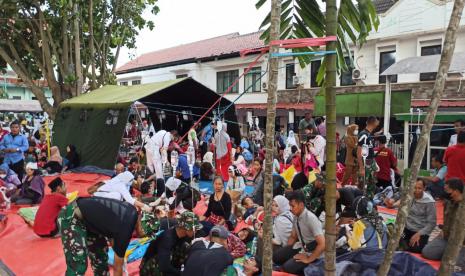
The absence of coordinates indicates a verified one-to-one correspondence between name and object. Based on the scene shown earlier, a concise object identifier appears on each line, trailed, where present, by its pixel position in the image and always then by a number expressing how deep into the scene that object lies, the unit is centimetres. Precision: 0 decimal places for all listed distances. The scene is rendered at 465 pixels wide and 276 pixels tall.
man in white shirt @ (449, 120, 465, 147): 753
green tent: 1123
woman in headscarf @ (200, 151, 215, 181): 1001
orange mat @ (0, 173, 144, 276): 496
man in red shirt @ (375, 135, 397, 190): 773
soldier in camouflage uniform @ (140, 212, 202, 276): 383
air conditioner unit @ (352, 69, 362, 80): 1490
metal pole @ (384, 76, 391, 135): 894
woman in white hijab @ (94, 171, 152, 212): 464
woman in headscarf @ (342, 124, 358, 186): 732
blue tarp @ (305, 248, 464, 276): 410
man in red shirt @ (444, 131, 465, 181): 628
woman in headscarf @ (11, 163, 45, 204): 786
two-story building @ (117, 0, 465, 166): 1255
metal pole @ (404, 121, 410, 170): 880
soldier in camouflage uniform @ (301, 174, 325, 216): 558
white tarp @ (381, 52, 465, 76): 891
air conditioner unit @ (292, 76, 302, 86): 1730
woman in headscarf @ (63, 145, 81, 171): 1191
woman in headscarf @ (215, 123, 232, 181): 922
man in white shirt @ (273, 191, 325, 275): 436
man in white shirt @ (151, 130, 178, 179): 793
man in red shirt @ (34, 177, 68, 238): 535
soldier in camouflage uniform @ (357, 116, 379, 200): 693
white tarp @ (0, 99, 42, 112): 2133
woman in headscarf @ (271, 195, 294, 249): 500
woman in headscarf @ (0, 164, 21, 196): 817
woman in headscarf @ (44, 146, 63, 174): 1124
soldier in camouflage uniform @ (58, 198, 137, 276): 369
